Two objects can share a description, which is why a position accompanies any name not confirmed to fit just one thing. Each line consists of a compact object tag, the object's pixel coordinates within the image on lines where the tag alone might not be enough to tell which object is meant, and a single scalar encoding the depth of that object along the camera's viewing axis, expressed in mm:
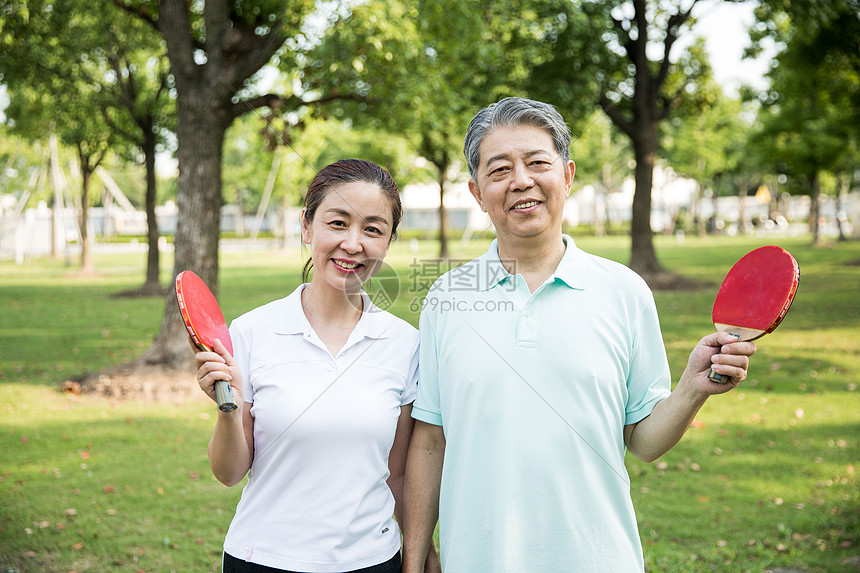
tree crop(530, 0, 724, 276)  17656
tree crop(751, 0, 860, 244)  15008
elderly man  2250
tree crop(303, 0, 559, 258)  9891
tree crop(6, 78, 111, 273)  16891
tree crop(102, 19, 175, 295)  17250
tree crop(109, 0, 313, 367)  9305
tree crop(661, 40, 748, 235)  48062
